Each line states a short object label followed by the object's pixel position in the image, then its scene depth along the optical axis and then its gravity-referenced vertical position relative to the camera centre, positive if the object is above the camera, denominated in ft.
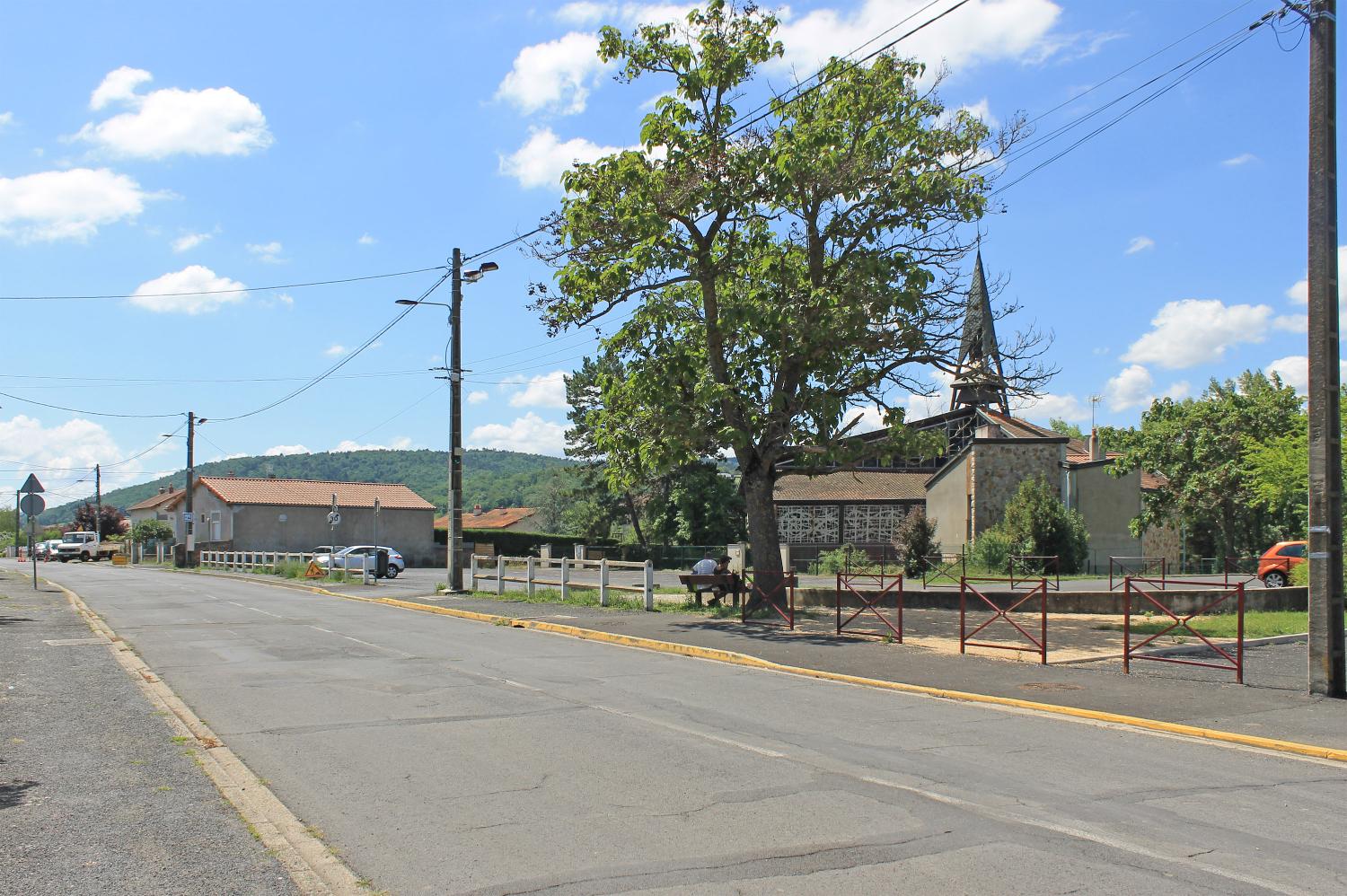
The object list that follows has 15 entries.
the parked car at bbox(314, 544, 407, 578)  134.36 -7.18
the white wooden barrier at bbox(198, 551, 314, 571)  146.97 -8.42
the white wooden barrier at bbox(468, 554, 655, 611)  77.82 -6.15
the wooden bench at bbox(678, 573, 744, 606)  77.56 -5.18
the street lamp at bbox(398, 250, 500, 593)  97.09 +7.62
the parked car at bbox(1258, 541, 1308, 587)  111.14 -4.62
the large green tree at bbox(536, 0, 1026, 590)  65.77 +16.74
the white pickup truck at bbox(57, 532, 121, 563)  248.93 -11.11
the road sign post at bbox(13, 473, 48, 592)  92.38 +0.27
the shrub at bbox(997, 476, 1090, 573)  132.46 -1.40
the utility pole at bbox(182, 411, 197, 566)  187.73 -3.77
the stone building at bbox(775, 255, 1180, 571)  147.95 +3.04
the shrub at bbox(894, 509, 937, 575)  137.14 -3.43
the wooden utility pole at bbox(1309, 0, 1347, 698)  39.45 +5.21
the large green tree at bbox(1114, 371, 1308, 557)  149.07 +9.21
